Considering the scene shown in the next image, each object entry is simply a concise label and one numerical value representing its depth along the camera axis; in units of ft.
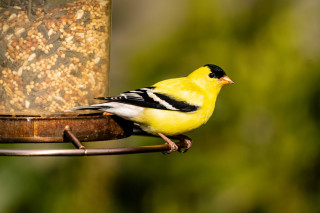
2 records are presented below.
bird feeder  19.80
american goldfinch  22.85
